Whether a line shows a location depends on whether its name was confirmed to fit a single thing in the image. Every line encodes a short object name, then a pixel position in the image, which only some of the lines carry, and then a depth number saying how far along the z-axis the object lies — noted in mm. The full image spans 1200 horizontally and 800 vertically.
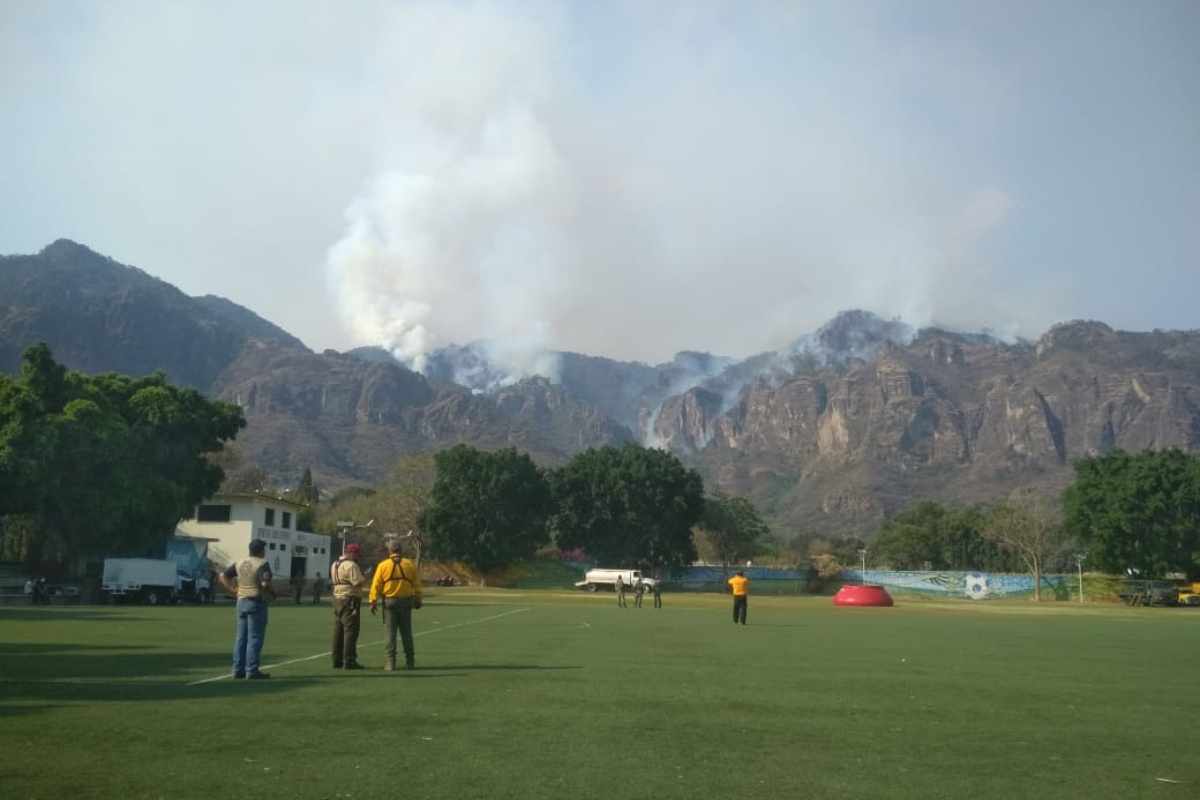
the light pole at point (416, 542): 98338
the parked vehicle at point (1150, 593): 73562
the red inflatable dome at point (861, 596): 60209
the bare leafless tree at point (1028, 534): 93000
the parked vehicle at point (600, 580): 95000
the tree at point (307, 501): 98844
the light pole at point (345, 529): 83900
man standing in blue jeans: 12547
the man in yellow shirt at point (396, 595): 14117
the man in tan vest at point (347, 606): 14031
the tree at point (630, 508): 101500
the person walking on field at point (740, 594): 30953
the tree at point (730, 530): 122500
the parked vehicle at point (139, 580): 50312
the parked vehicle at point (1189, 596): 73812
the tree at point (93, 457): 49375
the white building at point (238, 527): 76312
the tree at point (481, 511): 96688
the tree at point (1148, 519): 82938
